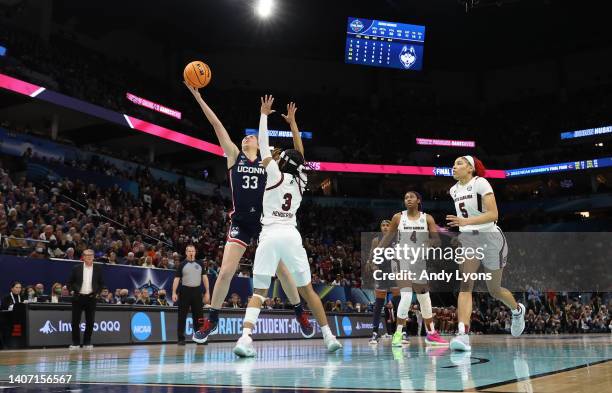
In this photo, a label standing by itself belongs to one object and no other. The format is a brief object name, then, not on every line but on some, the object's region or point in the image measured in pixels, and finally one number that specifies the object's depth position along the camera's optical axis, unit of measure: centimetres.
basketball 808
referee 1230
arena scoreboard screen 3984
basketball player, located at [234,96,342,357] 667
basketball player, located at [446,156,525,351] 743
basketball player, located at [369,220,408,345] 1174
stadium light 3430
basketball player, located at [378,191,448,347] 980
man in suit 1180
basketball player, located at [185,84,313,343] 767
